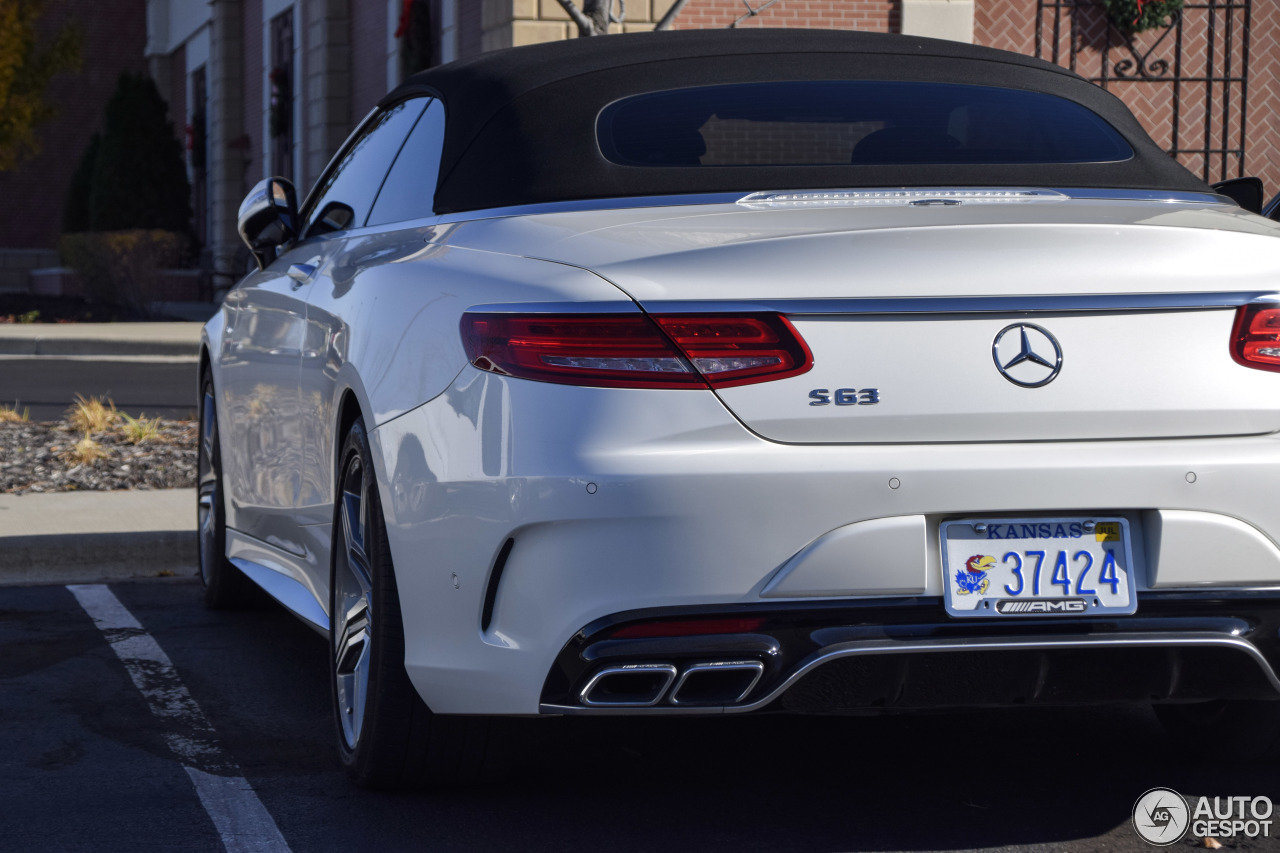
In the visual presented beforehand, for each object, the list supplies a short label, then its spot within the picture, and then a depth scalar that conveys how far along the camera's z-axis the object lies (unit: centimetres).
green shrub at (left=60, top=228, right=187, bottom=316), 2408
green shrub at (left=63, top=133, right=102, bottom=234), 3153
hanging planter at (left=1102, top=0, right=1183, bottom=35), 1653
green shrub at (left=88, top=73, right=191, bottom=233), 2791
